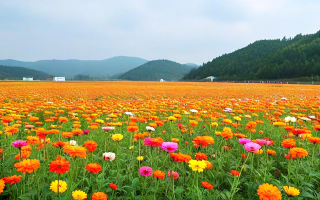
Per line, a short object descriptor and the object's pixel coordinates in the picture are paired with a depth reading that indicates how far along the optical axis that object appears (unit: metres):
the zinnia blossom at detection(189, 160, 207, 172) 1.25
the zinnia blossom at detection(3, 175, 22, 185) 1.30
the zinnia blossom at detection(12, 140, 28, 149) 1.42
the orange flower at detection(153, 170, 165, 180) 1.35
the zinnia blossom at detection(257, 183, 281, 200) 1.08
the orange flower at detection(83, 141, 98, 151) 1.54
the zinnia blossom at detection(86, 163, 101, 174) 1.36
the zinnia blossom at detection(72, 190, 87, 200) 1.09
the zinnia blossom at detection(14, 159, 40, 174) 1.11
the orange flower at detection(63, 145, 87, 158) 1.22
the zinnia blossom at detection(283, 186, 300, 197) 1.20
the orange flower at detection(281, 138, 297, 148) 1.62
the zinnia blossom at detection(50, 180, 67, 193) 1.18
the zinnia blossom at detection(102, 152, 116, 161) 1.72
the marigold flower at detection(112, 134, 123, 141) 1.96
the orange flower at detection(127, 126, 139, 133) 1.99
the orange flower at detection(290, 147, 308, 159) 1.50
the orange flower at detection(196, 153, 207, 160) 1.54
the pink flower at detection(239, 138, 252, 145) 1.62
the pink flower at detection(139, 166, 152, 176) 1.42
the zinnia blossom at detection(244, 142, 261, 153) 1.41
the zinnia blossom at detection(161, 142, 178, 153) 1.44
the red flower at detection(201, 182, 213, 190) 1.35
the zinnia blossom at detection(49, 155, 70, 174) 1.08
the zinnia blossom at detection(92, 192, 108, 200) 1.12
